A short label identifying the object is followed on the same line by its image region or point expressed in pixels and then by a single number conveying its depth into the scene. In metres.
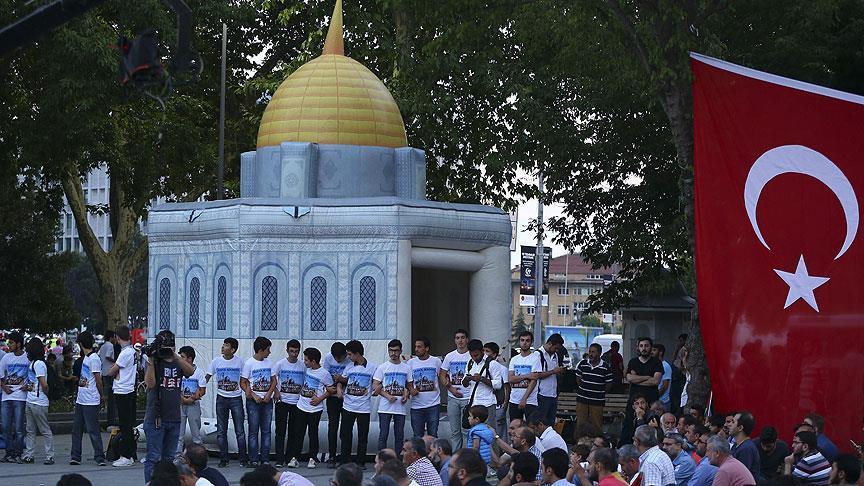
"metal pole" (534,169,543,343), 41.81
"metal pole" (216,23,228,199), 30.11
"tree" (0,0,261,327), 25.64
